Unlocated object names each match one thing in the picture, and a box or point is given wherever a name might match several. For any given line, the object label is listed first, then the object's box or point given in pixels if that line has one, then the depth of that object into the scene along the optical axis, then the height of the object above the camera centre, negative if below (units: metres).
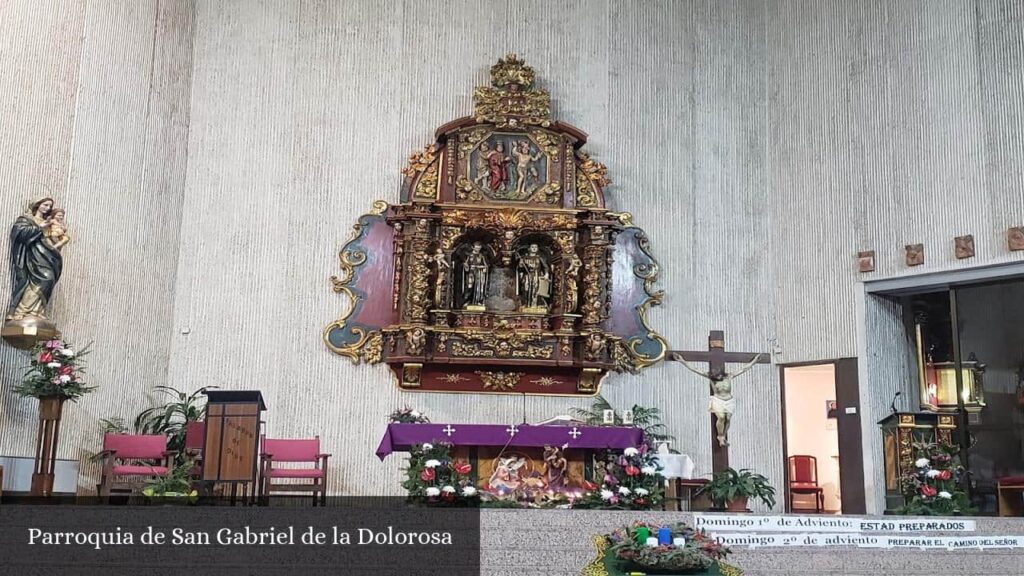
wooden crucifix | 13.26 +0.90
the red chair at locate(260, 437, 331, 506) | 11.73 -0.26
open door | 13.36 +0.22
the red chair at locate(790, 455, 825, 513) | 15.52 -0.31
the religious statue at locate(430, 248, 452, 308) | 13.47 +2.18
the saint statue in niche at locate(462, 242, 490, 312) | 13.78 +2.22
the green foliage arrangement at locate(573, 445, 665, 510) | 10.25 -0.37
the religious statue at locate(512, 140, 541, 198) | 13.94 +3.83
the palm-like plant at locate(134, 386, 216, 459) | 12.54 +0.27
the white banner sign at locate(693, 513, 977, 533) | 8.91 -0.63
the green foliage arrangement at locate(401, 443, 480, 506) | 9.99 -0.34
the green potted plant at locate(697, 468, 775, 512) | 12.22 -0.44
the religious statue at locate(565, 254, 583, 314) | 13.62 +2.13
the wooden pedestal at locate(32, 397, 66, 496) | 10.02 -0.06
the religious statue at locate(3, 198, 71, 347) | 10.21 +1.67
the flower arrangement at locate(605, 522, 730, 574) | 6.29 -0.61
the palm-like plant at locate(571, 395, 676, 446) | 13.39 +0.42
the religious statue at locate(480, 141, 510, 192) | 13.88 +3.71
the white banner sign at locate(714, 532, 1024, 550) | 8.53 -0.73
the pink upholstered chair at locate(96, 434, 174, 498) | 10.73 -0.22
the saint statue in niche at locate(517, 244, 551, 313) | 13.83 +2.22
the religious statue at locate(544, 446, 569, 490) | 11.91 -0.23
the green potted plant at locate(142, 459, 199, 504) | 9.81 -0.46
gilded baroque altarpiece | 13.50 +2.37
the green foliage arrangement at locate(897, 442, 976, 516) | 11.30 -0.35
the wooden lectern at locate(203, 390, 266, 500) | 10.02 +0.04
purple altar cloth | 11.41 +0.13
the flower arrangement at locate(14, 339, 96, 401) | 10.04 +0.62
